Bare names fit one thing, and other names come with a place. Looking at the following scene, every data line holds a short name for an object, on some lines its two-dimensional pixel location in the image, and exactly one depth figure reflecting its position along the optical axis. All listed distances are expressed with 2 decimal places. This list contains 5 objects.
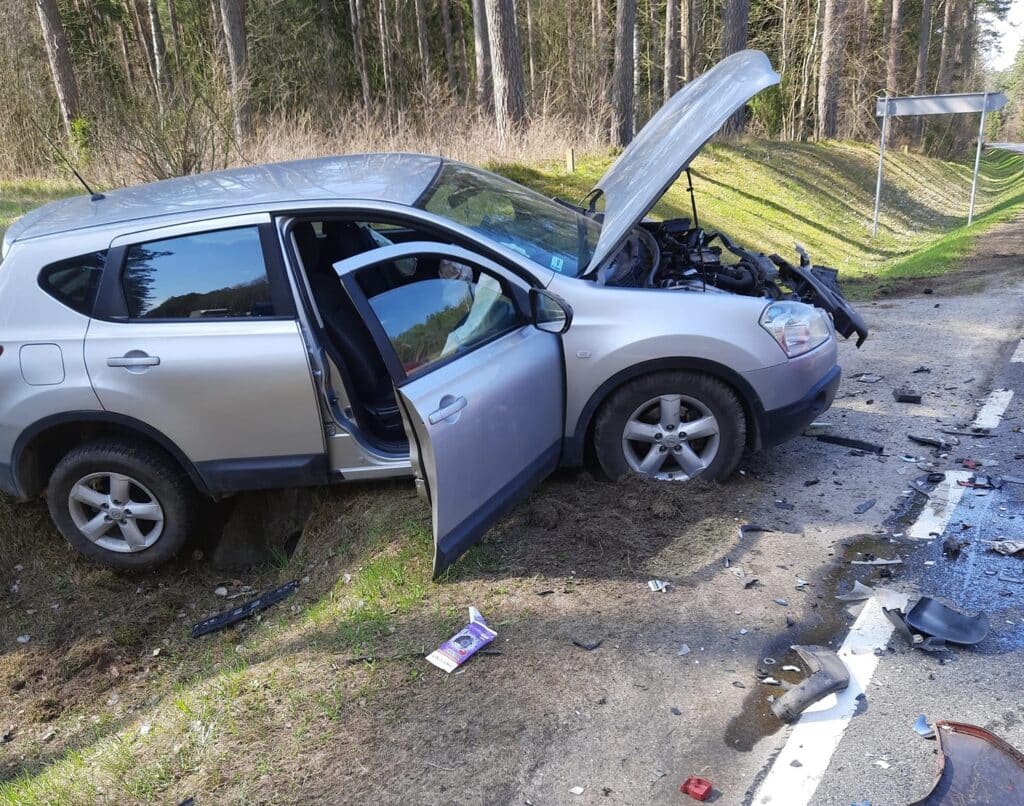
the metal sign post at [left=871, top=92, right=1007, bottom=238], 13.27
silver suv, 4.06
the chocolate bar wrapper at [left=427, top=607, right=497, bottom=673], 3.31
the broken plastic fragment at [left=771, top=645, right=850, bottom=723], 2.88
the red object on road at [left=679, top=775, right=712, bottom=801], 2.57
